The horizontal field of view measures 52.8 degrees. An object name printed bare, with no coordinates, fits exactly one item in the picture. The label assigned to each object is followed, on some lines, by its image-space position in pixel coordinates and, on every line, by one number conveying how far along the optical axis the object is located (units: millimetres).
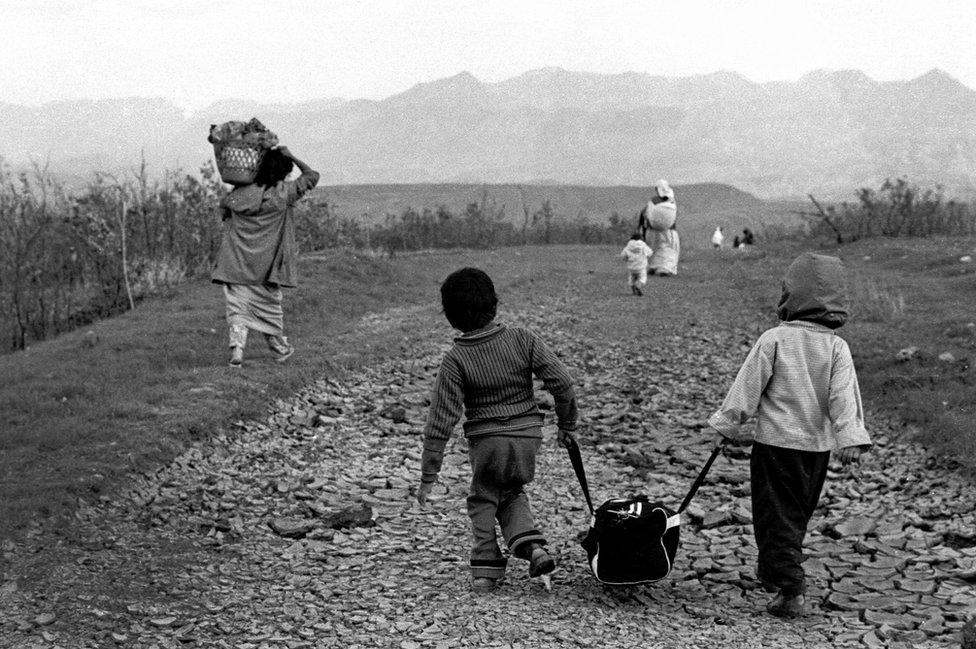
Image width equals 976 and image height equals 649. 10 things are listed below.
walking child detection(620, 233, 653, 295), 19781
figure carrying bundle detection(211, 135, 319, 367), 11148
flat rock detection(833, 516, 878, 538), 6672
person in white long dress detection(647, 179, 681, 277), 22859
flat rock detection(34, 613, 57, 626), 5293
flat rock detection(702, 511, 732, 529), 6938
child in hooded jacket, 5523
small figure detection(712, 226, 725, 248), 45953
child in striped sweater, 5688
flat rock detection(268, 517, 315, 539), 6828
